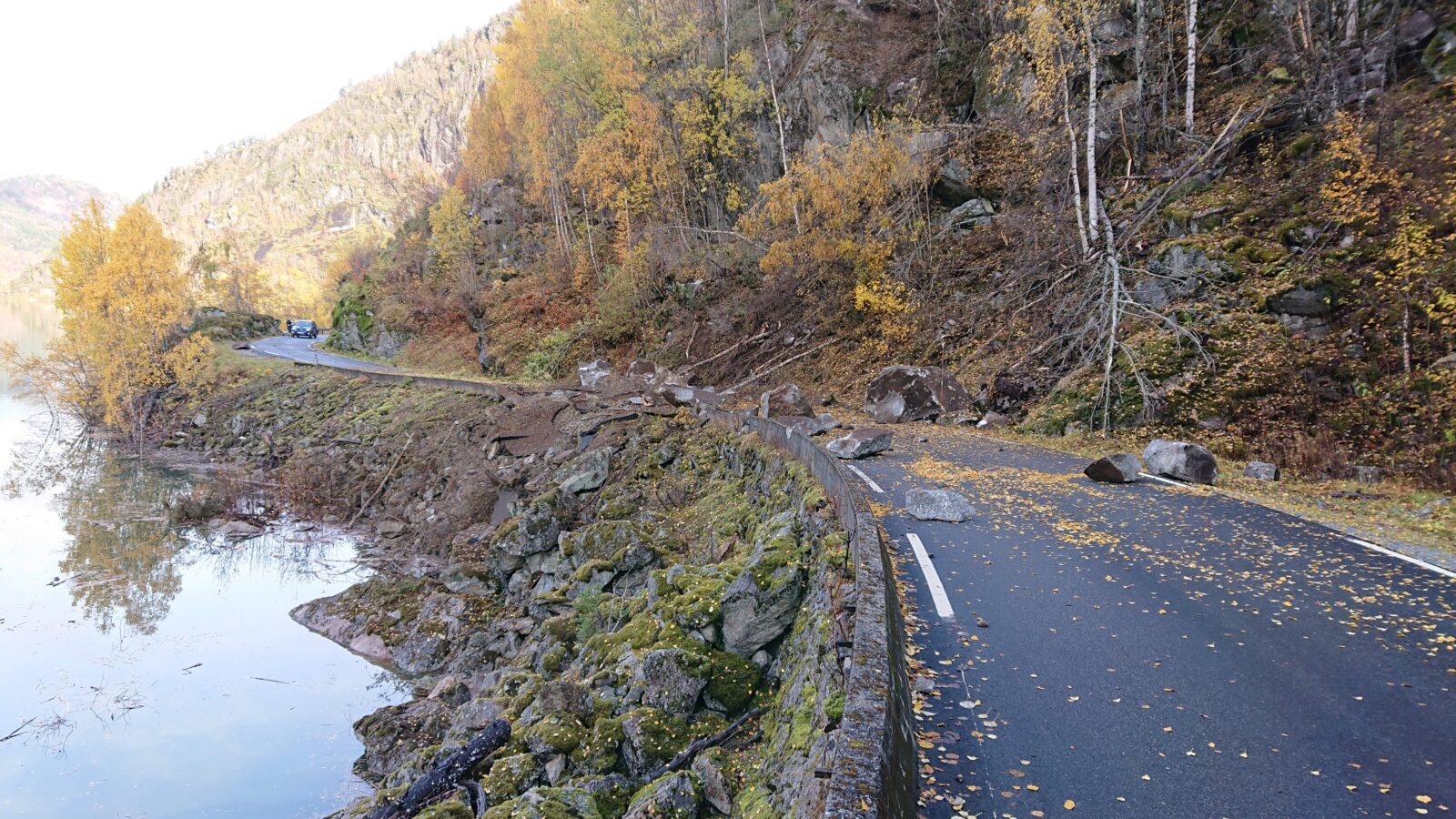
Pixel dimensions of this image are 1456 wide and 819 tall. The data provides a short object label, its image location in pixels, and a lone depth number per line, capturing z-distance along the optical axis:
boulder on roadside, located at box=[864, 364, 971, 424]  18.20
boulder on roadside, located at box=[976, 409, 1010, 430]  16.83
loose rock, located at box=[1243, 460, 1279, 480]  10.87
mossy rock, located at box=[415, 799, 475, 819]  5.89
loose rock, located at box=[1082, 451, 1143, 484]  10.42
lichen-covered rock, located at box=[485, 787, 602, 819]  5.23
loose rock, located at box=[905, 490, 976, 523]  8.88
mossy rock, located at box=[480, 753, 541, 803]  6.09
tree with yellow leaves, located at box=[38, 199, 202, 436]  30.34
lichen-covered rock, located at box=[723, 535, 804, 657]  6.41
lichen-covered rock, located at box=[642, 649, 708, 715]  6.13
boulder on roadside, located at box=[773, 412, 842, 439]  16.39
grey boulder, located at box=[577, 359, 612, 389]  25.48
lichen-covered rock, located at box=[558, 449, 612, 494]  14.98
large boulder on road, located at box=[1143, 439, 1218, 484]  10.68
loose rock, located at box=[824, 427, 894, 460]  13.64
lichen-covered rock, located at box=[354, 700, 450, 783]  9.52
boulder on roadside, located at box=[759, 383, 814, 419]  18.03
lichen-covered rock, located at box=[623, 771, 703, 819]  4.74
